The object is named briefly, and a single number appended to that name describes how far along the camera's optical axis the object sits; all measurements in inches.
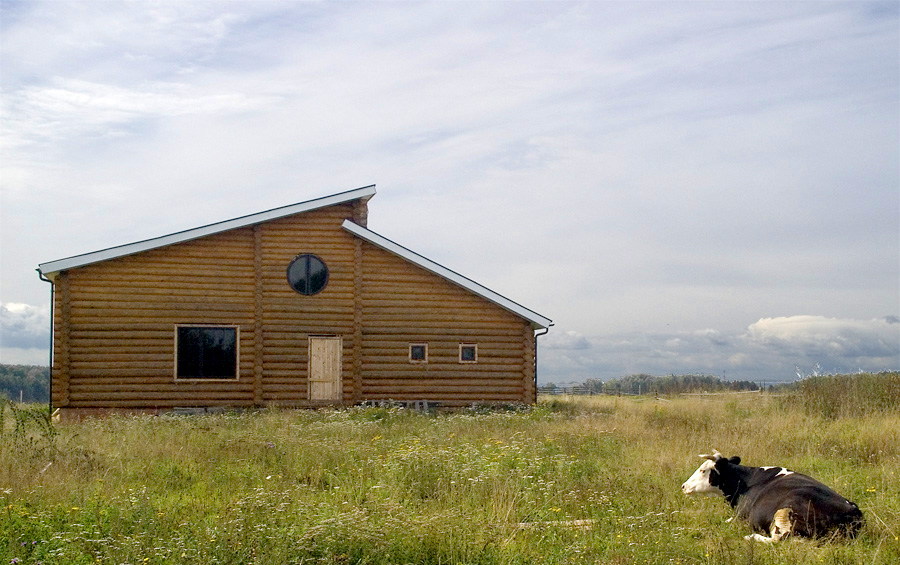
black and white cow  349.7
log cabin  938.7
